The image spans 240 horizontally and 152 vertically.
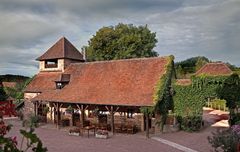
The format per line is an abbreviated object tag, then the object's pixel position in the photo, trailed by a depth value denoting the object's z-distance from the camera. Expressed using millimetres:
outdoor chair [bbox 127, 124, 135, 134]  17215
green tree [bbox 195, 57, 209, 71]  43474
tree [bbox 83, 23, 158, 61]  33850
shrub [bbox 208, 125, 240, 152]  9843
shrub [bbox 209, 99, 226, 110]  28449
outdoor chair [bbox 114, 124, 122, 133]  17735
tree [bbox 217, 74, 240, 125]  17679
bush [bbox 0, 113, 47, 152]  4086
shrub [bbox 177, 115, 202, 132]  17459
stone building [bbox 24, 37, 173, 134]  17818
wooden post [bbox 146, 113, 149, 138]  16054
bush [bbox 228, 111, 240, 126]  17947
